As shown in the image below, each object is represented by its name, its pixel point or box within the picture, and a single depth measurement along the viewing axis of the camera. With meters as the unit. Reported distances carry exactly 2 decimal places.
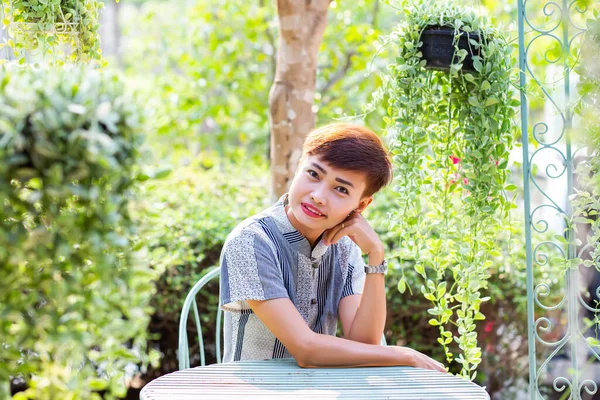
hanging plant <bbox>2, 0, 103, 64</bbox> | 2.02
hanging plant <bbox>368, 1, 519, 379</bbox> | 1.99
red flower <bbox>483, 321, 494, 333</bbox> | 3.38
